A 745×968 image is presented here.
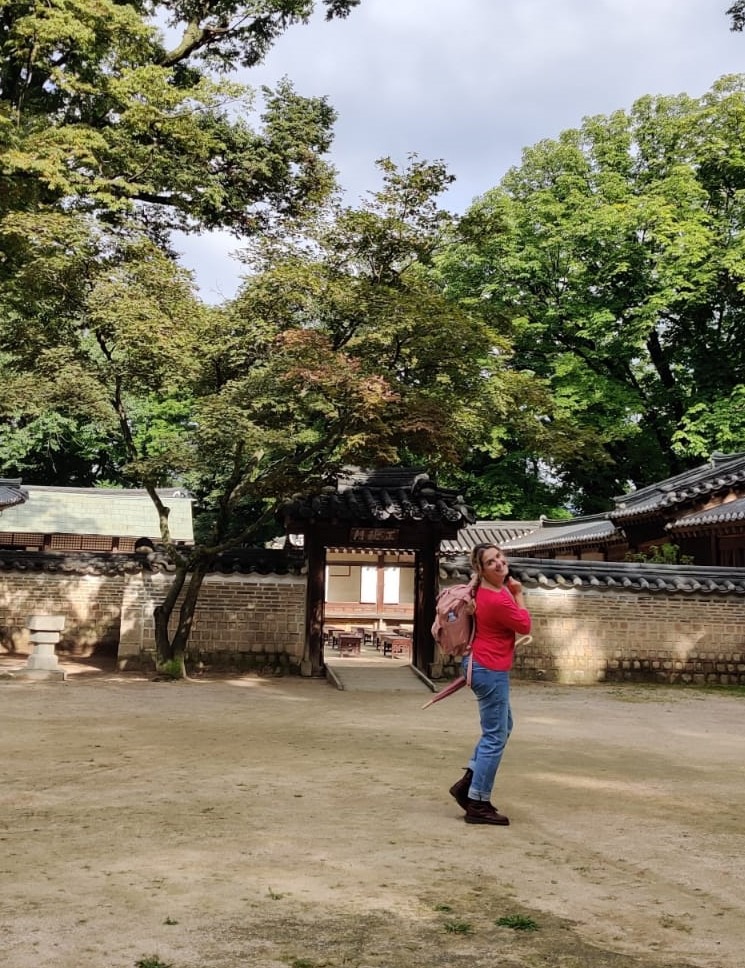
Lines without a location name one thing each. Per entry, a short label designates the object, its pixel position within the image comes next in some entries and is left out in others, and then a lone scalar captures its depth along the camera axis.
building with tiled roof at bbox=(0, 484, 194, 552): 29.36
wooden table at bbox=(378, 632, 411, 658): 21.20
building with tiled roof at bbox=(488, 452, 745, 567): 18.66
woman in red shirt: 5.66
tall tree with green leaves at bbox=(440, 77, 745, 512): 25.56
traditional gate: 15.43
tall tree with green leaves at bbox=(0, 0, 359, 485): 13.19
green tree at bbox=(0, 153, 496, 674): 12.54
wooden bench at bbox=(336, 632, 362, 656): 20.99
